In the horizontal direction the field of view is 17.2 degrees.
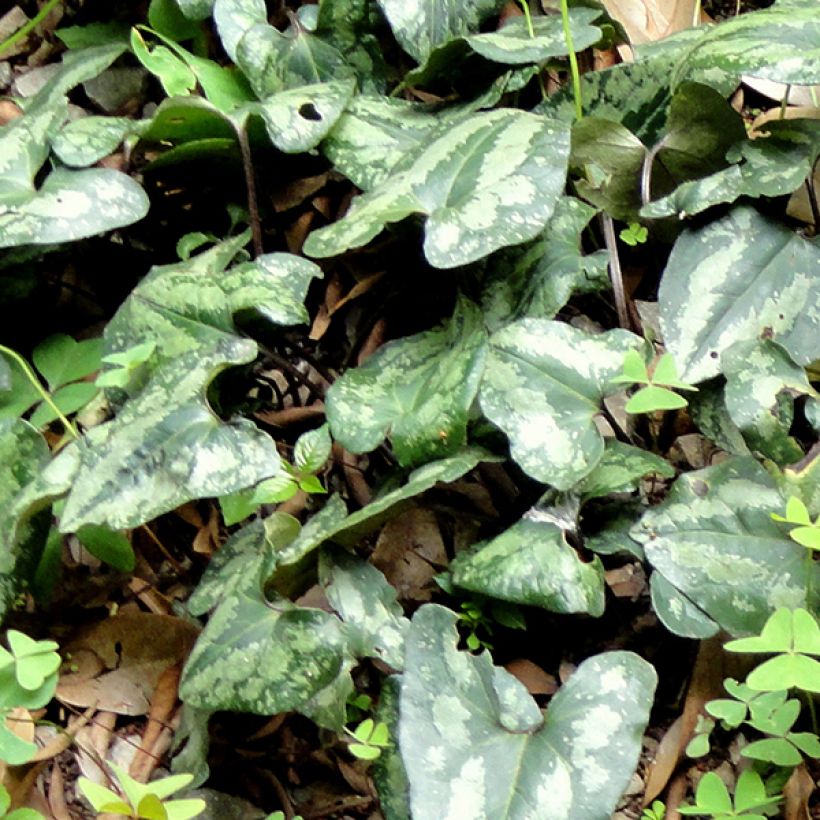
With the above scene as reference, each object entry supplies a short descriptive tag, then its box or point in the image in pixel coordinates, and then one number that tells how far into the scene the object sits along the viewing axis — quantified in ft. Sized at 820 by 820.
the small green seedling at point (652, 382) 2.59
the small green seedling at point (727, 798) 2.55
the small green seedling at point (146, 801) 2.46
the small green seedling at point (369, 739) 2.56
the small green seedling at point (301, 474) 2.65
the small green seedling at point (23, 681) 2.57
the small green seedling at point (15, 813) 2.56
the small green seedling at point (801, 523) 2.51
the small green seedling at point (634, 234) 2.86
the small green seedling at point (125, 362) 2.68
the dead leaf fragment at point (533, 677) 2.73
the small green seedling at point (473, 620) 2.69
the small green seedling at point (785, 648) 2.48
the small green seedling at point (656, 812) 2.61
